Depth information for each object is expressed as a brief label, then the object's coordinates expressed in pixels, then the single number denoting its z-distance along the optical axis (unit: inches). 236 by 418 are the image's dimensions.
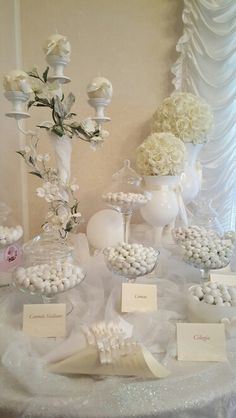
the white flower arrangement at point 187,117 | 48.7
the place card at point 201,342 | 27.2
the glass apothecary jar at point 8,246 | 39.6
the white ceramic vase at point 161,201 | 44.9
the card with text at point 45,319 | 29.5
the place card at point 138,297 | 32.7
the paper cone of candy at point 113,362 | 25.1
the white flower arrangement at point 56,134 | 36.1
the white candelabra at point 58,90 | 35.2
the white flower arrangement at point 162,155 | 43.6
